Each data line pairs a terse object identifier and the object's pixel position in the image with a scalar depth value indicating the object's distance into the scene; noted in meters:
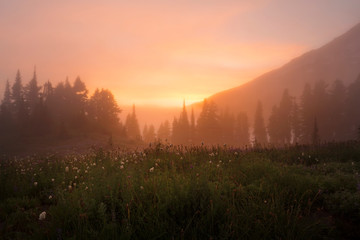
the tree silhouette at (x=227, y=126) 56.79
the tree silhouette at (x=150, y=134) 73.72
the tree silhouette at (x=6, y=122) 50.38
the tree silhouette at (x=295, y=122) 46.59
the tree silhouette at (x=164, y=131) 71.56
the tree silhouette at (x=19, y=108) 47.81
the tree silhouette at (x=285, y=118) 48.17
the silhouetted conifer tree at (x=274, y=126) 49.75
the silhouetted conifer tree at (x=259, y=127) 55.44
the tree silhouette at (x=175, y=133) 59.09
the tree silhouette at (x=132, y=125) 68.69
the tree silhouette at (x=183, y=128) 56.48
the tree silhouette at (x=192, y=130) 55.46
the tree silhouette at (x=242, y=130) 58.66
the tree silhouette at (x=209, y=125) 50.12
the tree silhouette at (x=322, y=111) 45.41
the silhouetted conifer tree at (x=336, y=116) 45.28
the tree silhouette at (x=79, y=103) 51.09
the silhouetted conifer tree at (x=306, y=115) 44.45
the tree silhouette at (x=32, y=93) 55.04
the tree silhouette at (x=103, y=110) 53.12
